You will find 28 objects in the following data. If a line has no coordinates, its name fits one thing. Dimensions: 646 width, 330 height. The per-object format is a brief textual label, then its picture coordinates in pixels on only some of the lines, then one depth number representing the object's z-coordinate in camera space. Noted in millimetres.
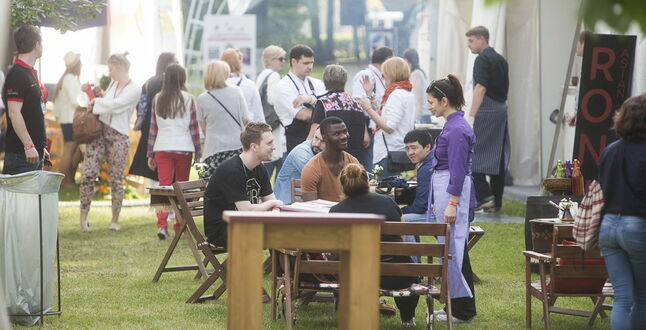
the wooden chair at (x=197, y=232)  16859
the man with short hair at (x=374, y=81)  24781
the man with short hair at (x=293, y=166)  19219
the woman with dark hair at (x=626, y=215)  12211
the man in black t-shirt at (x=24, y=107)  18375
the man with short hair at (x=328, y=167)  17453
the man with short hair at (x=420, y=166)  18234
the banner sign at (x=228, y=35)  36469
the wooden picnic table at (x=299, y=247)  10430
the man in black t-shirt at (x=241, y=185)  16266
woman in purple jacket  15148
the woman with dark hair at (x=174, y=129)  23172
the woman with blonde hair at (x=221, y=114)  22891
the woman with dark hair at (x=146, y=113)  24469
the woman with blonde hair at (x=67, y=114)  32250
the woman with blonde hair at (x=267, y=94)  25677
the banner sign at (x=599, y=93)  20719
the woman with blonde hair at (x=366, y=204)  14445
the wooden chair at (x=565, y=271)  13930
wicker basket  19172
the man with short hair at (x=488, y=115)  26703
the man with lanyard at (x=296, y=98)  23172
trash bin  14773
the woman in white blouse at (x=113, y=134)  24859
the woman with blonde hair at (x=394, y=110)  23156
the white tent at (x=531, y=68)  30891
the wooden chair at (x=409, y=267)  13945
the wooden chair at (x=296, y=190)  18406
